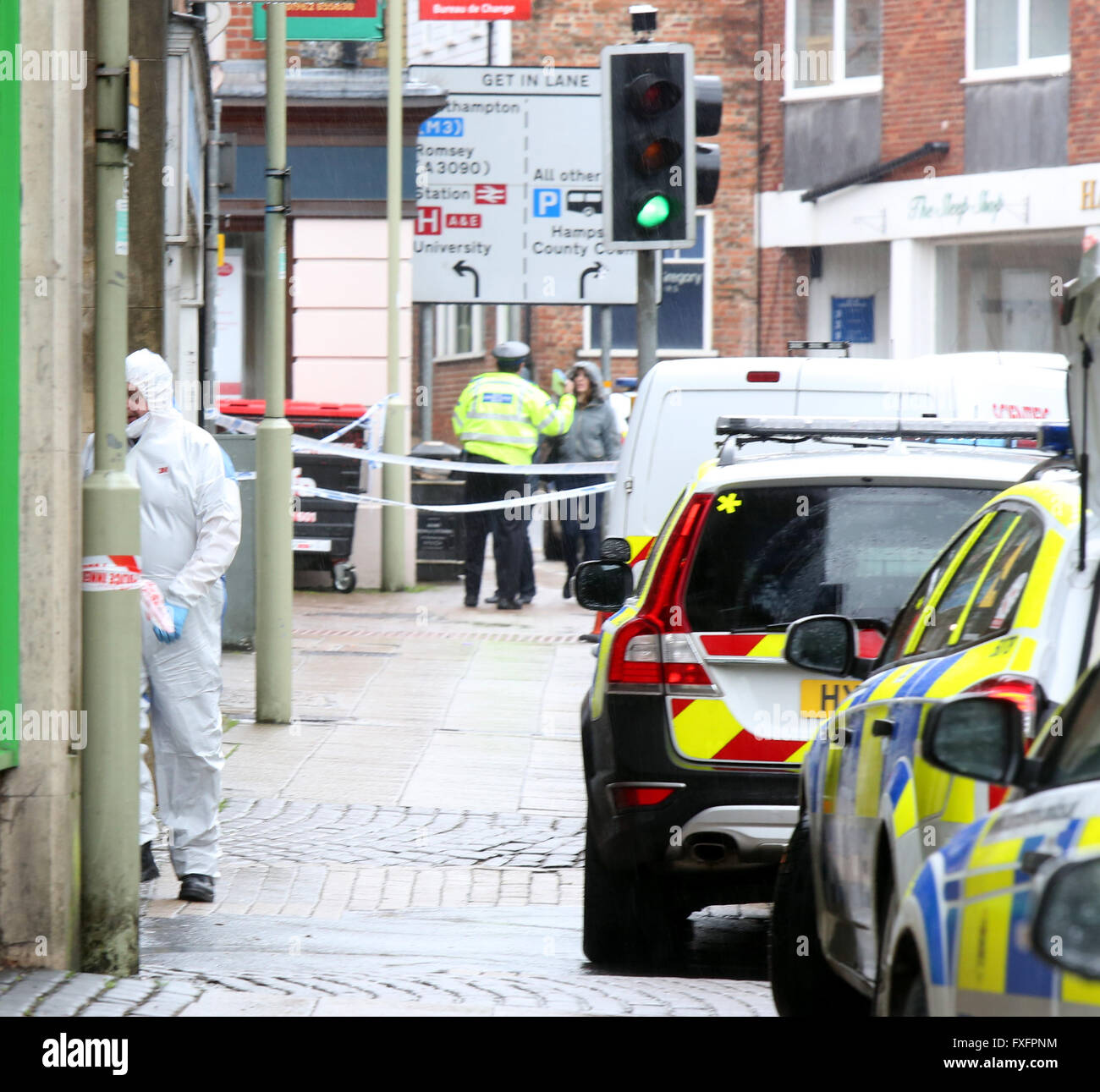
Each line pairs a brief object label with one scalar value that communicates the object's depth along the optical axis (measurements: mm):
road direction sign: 21766
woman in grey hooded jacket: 19672
